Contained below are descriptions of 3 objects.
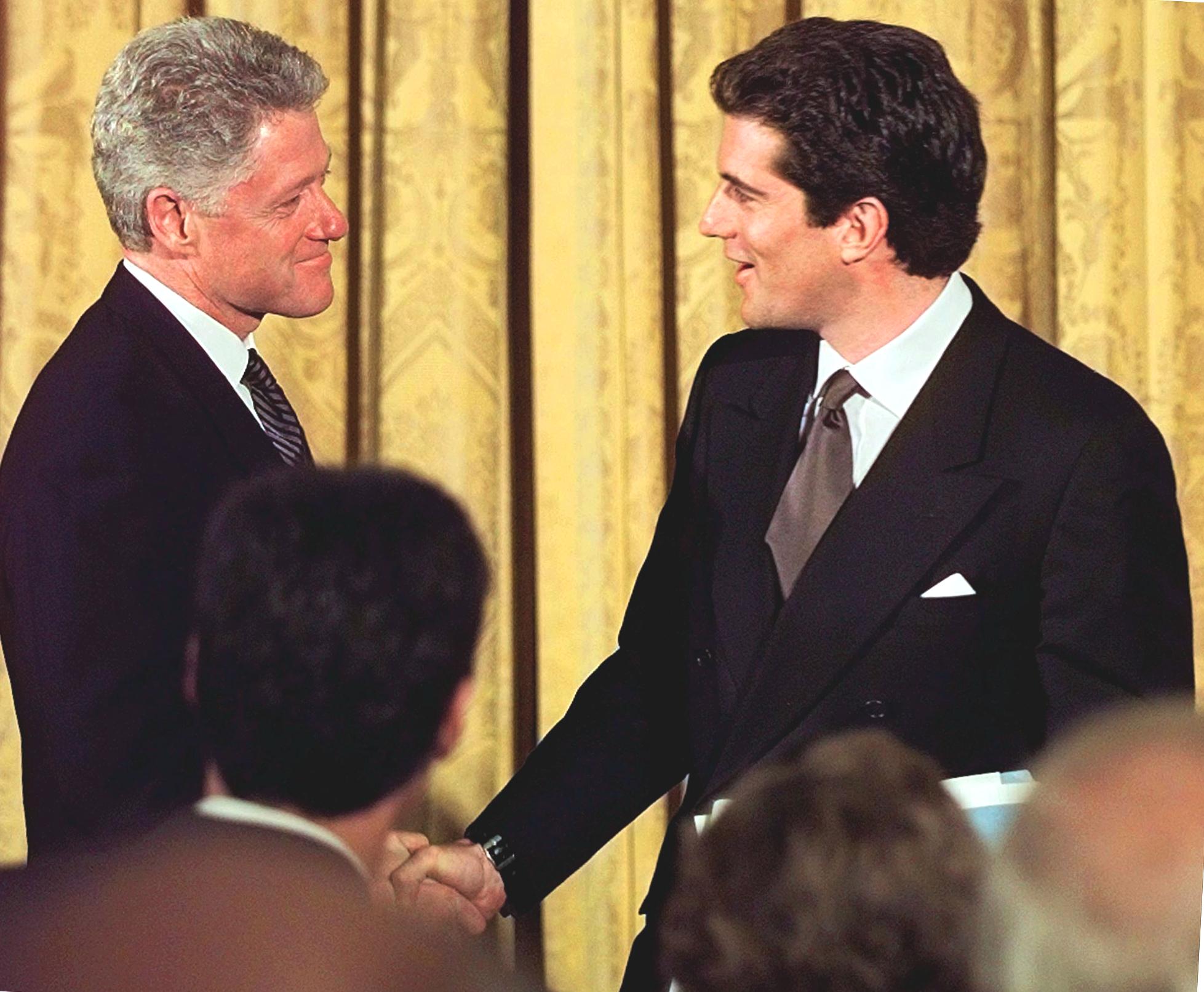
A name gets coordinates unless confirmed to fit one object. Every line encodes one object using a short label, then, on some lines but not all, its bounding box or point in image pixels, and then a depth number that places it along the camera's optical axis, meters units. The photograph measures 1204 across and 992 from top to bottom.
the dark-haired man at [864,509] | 7.52
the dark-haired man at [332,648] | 7.22
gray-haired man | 7.48
